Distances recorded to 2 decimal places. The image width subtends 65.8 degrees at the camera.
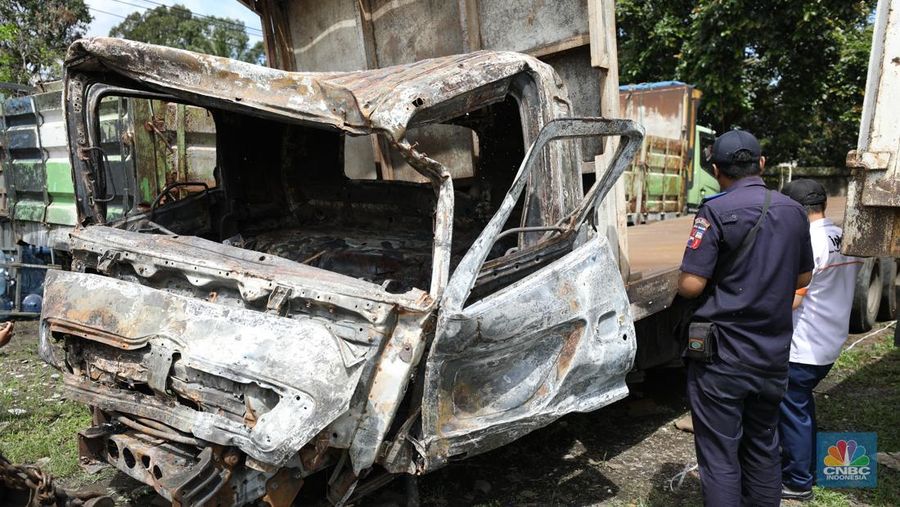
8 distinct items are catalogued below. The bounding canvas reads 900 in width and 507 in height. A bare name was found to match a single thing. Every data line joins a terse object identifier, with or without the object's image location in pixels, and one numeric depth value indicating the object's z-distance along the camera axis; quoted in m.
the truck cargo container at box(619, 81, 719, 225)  10.30
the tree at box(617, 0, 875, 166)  11.95
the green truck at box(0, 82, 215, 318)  6.17
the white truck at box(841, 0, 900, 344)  2.76
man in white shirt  3.45
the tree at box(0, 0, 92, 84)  15.40
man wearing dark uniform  2.76
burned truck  2.58
